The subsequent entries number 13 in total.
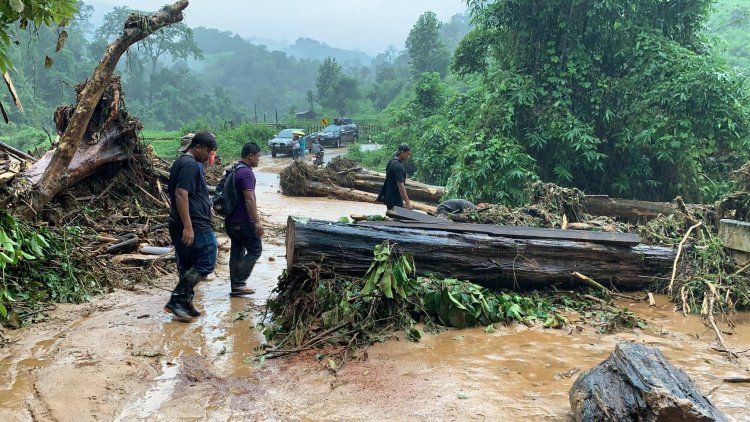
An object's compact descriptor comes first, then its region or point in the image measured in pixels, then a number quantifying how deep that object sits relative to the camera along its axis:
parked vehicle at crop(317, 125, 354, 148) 38.00
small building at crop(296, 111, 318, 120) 55.87
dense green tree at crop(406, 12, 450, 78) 50.79
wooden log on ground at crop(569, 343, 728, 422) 2.93
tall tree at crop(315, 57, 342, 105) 60.94
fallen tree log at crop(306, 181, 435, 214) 16.91
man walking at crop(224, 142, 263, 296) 5.88
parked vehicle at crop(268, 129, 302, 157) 31.74
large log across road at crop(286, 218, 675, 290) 5.33
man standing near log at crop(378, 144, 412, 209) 8.54
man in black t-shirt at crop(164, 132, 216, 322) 5.22
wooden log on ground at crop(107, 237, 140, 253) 7.27
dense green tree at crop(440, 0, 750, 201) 11.93
